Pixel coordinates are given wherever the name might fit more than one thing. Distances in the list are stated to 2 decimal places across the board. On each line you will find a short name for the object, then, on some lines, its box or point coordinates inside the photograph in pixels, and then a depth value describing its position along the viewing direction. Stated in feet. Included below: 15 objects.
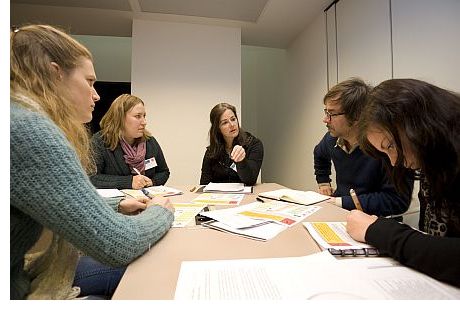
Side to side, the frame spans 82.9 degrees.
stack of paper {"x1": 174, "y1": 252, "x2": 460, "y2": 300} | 1.26
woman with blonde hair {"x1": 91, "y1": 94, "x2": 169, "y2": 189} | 5.17
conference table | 1.33
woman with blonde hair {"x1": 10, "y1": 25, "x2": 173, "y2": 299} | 1.24
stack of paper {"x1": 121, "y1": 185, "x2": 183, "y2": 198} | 3.88
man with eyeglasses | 3.14
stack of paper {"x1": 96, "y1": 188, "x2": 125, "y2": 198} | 3.27
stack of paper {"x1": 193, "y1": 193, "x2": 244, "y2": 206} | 3.35
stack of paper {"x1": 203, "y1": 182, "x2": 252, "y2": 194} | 4.25
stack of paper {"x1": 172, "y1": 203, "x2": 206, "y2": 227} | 2.47
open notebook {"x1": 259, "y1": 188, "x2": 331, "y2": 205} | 3.24
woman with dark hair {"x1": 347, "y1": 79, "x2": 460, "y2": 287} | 1.51
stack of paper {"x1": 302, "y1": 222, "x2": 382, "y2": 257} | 1.71
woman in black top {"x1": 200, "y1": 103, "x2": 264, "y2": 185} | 5.49
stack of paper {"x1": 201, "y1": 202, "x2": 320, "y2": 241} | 2.12
